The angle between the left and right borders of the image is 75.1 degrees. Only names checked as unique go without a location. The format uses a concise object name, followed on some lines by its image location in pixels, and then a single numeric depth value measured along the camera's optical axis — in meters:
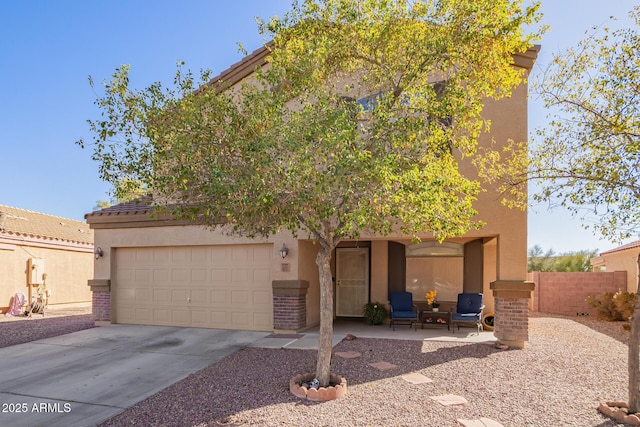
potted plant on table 11.58
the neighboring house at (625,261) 15.03
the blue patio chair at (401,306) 10.91
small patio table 10.78
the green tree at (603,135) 5.53
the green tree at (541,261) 27.59
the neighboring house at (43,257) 15.61
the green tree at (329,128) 5.21
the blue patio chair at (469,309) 10.20
